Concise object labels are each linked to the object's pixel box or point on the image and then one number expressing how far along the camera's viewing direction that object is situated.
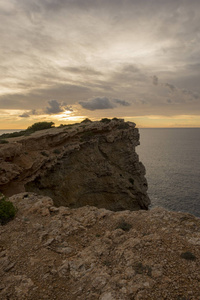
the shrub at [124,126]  45.85
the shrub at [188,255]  10.44
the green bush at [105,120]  45.25
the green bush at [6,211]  15.55
